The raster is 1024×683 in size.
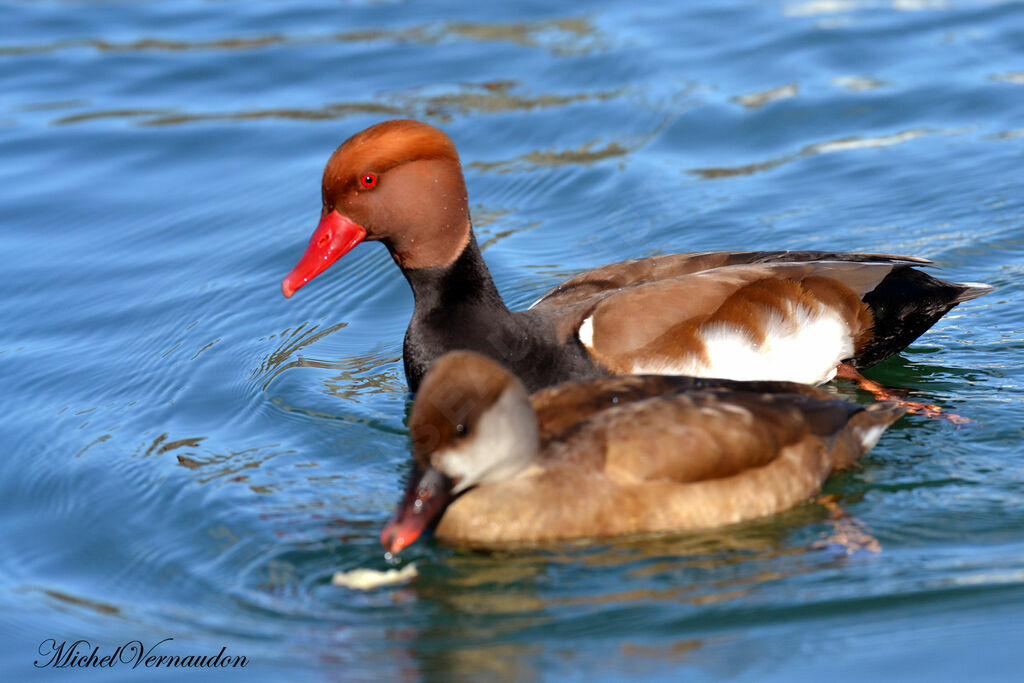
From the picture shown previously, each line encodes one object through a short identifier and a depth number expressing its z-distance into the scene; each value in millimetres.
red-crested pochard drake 12766
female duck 10023
